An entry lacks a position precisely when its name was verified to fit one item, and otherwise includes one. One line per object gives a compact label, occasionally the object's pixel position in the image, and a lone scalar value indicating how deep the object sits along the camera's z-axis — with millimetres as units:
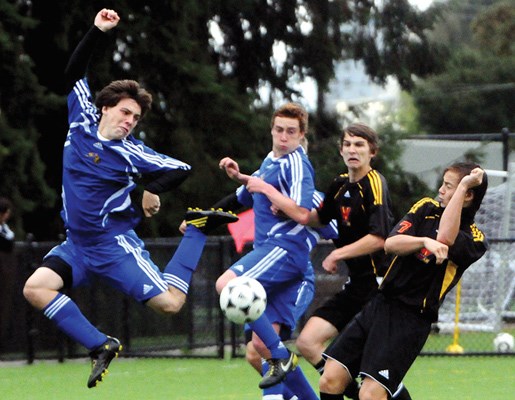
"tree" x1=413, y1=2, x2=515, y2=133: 96625
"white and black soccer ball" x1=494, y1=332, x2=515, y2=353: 30328
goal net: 32312
